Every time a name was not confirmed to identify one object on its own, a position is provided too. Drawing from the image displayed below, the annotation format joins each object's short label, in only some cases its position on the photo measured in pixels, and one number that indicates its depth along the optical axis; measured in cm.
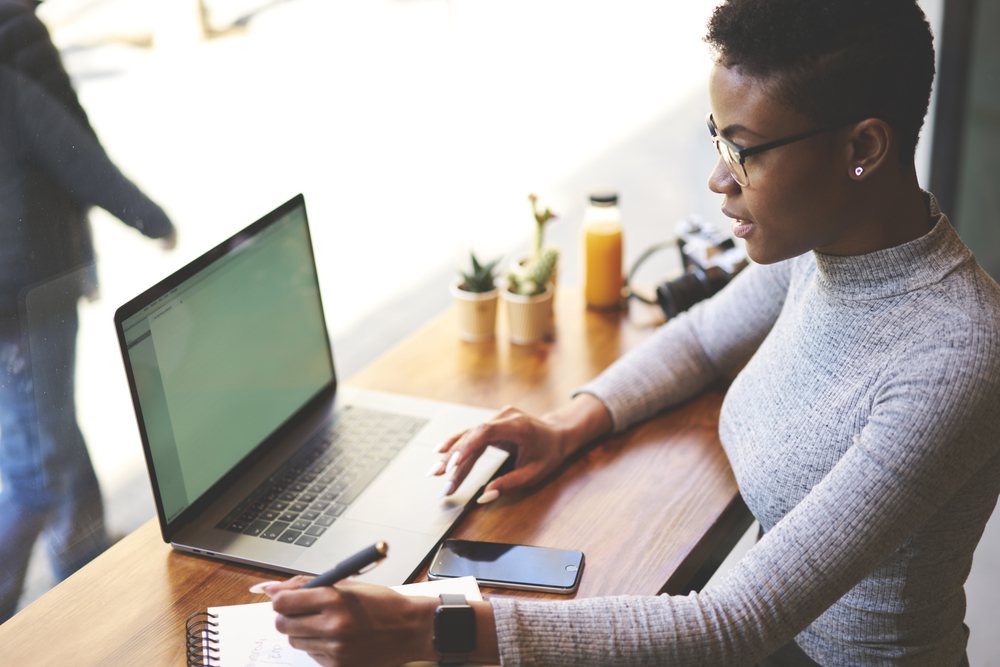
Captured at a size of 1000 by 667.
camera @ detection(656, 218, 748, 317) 166
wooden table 105
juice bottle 172
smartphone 108
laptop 112
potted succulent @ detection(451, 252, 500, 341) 164
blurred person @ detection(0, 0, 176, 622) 111
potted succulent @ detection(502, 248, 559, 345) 164
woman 91
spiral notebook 97
